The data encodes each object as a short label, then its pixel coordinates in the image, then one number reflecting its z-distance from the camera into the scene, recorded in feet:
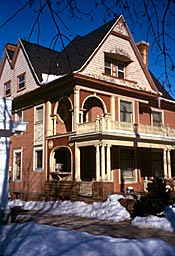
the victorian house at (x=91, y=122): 58.29
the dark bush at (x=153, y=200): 38.73
